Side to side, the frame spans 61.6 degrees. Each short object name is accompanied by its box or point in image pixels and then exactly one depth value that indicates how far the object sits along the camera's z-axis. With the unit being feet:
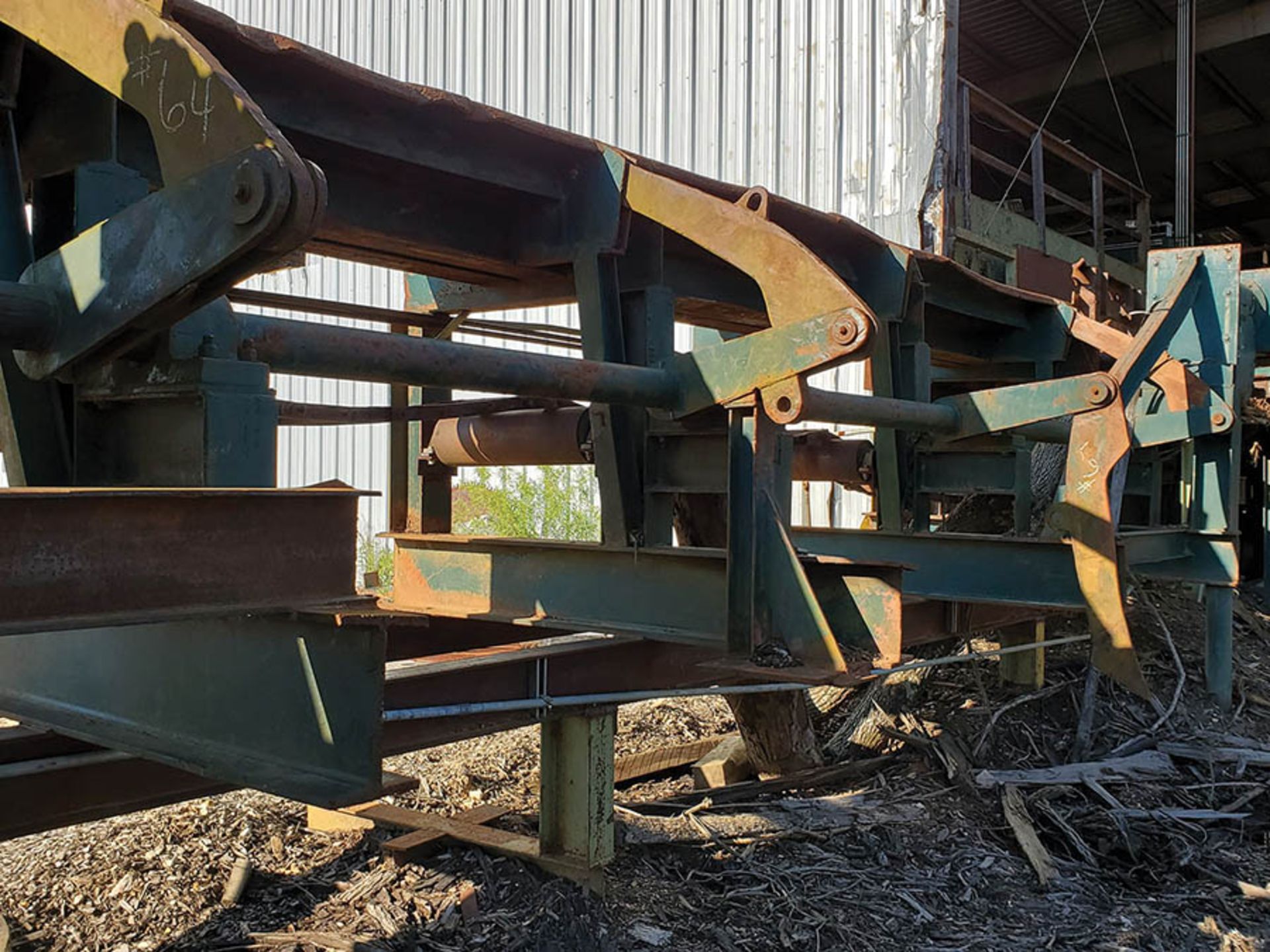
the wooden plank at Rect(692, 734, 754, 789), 18.54
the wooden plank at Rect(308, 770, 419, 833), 14.39
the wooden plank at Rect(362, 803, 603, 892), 13.05
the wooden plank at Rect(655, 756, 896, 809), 17.54
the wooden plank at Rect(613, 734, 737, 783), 18.75
